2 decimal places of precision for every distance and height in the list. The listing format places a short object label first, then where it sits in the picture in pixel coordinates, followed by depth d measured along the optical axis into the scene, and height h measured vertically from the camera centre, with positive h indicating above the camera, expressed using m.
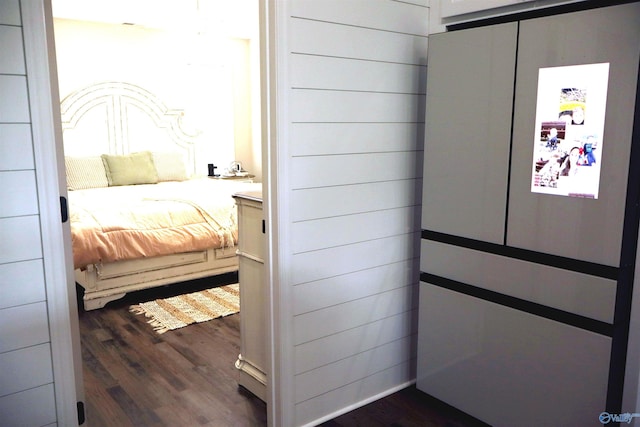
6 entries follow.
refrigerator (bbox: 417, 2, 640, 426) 1.87 -0.34
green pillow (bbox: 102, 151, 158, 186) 5.43 -0.42
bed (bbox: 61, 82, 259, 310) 3.90 -0.60
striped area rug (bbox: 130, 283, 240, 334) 3.69 -1.34
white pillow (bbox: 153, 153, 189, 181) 5.83 -0.41
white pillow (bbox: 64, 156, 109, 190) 5.16 -0.44
